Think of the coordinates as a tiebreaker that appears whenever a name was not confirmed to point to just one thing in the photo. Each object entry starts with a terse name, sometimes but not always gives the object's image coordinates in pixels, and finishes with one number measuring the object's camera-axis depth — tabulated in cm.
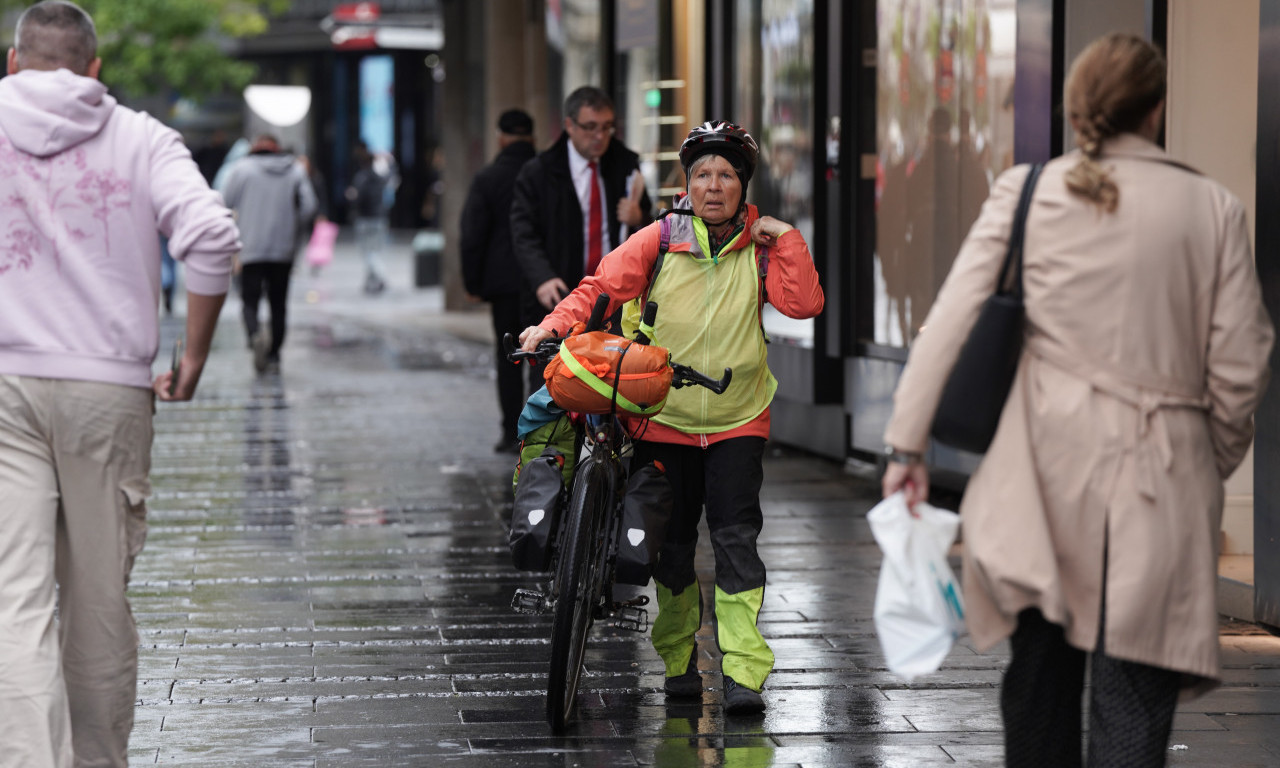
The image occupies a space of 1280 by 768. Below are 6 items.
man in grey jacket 3197
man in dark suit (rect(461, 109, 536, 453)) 2111
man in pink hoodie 803
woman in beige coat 718
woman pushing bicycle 1076
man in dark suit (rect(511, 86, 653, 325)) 1692
